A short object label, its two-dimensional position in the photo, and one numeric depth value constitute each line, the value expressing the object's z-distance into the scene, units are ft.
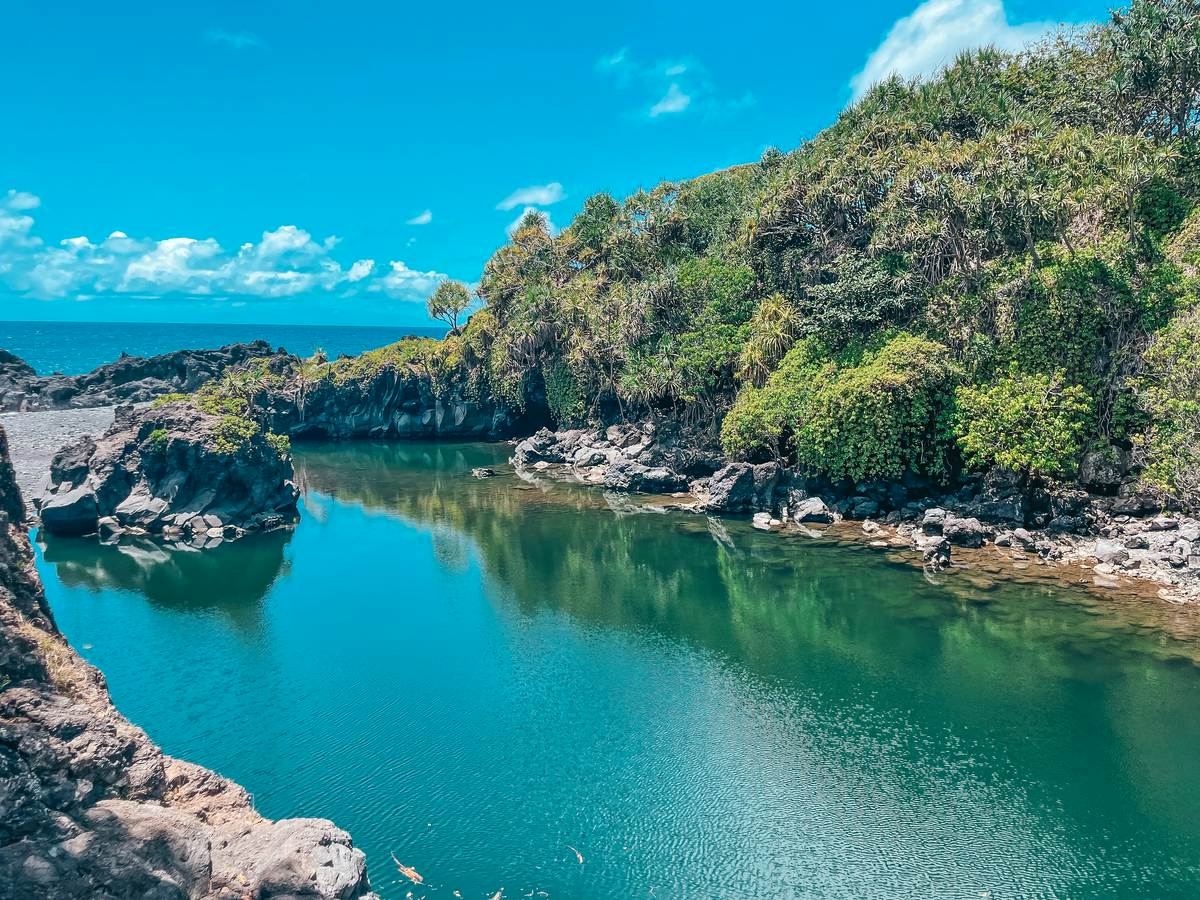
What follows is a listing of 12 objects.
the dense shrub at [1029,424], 128.57
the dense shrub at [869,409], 144.15
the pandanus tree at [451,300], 319.88
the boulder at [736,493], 169.07
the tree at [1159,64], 143.43
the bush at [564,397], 244.42
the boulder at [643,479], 196.65
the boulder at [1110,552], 121.53
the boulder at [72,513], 161.38
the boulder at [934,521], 140.36
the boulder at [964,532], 137.80
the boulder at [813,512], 160.04
